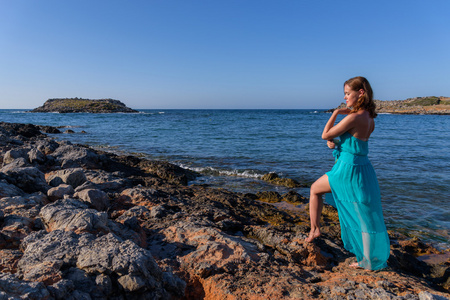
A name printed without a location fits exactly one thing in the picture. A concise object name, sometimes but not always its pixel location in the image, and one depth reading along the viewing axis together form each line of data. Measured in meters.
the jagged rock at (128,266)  2.48
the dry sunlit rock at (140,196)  5.46
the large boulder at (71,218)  3.39
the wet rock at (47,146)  9.89
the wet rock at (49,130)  27.58
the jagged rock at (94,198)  4.80
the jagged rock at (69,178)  6.07
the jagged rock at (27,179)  5.42
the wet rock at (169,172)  9.57
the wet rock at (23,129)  20.45
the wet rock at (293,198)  7.62
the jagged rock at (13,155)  7.51
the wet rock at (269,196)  7.81
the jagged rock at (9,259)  2.58
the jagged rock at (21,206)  4.04
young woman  3.24
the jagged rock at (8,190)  4.74
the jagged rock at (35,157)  7.78
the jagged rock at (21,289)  1.96
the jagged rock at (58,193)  5.16
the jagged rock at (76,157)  8.57
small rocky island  86.65
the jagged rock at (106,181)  6.48
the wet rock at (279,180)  9.31
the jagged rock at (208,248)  3.25
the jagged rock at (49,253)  2.34
